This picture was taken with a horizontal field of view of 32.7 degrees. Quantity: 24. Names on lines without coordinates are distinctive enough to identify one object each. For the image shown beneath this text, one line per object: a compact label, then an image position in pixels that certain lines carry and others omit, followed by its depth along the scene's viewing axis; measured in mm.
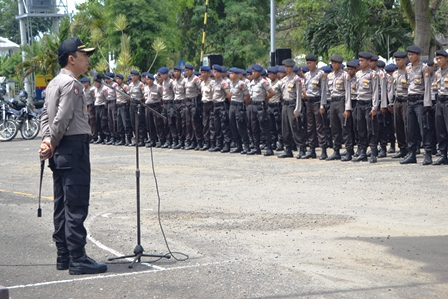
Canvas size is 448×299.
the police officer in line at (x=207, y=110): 19016
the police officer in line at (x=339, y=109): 15398
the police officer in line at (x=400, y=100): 14812
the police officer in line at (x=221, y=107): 18703
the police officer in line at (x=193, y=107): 19688
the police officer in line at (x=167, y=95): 20594
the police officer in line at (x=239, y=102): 18141
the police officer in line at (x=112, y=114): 23047
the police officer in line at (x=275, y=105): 17391
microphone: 7039
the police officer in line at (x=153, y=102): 20875
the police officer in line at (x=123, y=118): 22422
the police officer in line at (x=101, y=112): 23594
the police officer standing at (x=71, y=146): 6664
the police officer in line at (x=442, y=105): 13680
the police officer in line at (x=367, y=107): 15003
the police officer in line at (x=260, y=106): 17438
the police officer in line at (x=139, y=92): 21703
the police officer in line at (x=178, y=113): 20141
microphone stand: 7024
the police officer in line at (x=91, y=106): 24109
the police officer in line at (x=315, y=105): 16141
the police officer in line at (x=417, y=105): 14102
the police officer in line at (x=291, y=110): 16312
